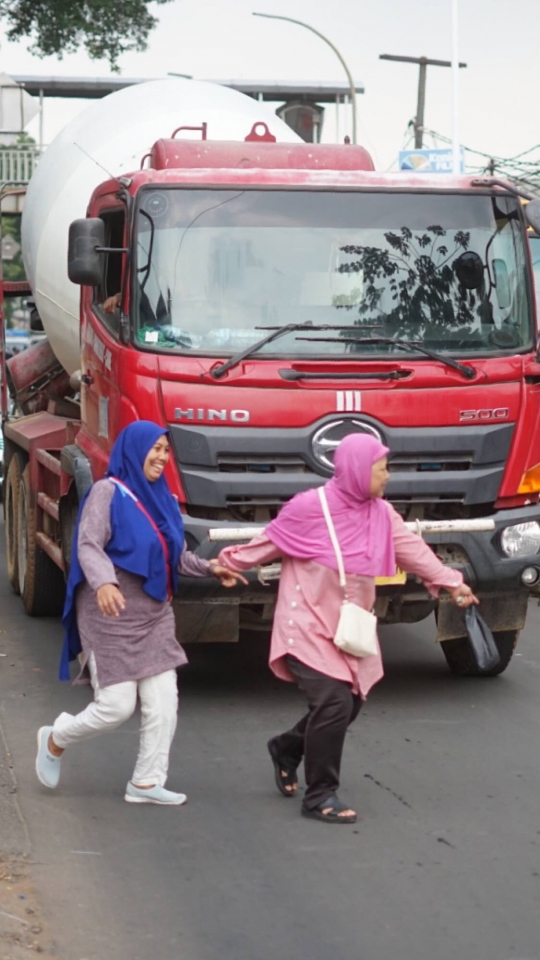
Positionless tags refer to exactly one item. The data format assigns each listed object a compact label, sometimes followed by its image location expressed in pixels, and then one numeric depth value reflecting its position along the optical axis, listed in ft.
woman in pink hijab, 20.20
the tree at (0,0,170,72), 79.61
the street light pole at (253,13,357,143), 98.67
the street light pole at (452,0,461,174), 97.96
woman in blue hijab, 20.53
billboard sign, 101.96
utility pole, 119.75
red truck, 25.91
